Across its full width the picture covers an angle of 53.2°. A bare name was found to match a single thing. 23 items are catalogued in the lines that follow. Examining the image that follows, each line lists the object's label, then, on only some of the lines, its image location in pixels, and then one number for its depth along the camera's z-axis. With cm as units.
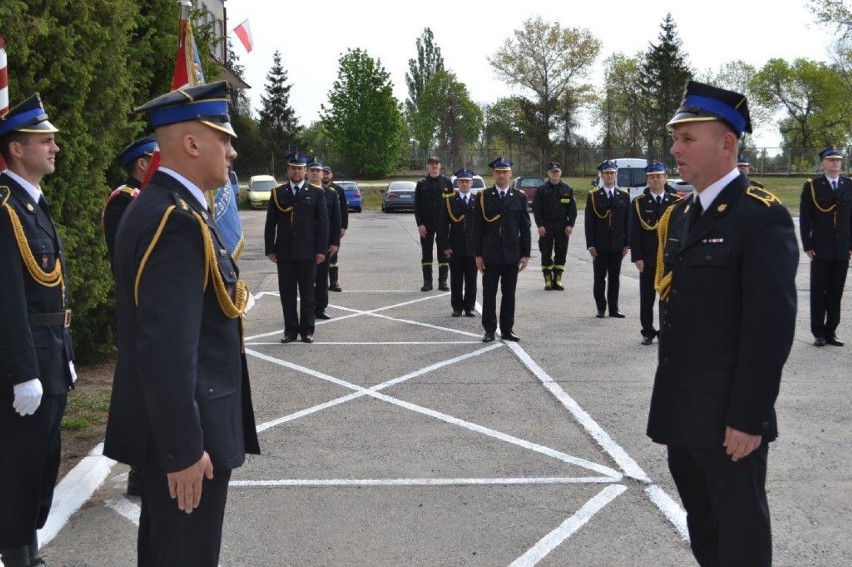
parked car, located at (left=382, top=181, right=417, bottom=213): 4275
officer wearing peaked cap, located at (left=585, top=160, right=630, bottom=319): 1240
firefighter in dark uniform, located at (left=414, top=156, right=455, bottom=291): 1541
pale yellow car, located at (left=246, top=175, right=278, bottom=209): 4366
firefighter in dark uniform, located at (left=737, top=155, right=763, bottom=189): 889
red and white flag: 1592
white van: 4172
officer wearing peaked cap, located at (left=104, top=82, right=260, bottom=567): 263
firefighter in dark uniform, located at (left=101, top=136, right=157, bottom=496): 531
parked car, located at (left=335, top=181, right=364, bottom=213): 4244
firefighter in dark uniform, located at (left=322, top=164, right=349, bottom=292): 1520
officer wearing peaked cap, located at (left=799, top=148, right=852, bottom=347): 1005
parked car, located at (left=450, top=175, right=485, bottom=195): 3862
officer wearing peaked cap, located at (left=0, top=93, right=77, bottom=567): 388
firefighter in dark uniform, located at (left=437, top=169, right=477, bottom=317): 1275
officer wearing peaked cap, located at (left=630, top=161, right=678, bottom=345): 1073
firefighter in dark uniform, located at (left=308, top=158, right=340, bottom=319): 1248
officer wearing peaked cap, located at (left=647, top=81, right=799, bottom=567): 320
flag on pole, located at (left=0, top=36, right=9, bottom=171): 471
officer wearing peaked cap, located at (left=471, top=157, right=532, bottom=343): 1051
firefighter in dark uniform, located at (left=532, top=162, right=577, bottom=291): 1561
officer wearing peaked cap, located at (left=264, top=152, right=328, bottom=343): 1052
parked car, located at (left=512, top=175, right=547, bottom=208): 3941
